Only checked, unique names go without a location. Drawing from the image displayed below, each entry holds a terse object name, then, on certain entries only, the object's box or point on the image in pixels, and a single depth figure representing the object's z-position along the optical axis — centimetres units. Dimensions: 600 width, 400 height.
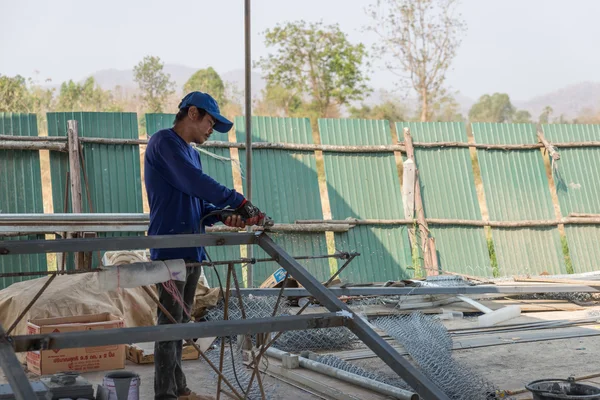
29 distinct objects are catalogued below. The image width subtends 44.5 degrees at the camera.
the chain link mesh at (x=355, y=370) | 509
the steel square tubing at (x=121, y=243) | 351
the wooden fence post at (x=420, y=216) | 1137
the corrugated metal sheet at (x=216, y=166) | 1012
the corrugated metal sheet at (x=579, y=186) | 1238
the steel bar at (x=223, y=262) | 340
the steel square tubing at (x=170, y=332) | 278
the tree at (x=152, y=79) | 2933
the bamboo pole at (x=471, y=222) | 1098
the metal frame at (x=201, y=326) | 278
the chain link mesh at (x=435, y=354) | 470
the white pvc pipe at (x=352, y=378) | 454
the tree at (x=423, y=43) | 2475
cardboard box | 575
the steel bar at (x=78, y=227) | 578
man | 419
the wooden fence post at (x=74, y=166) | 922
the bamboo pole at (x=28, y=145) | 918
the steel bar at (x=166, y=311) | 401
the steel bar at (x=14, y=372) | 253
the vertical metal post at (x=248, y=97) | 617
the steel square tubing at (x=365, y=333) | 315
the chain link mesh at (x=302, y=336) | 679
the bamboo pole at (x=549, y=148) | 1233
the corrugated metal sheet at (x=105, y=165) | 948
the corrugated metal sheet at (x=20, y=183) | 921
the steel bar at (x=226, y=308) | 404
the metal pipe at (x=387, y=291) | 531
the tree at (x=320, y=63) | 2430
